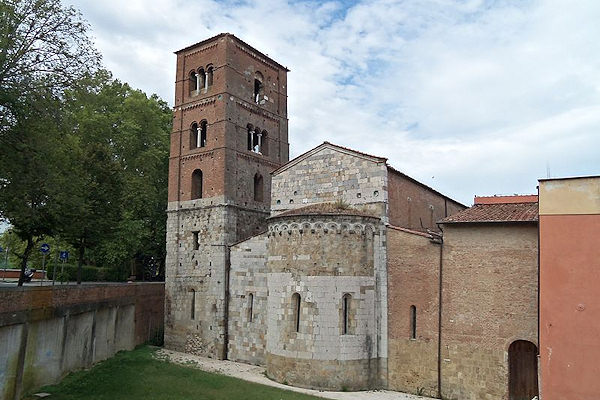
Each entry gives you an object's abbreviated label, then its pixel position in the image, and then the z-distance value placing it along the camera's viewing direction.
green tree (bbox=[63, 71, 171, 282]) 24.84
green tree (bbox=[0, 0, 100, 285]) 12.98
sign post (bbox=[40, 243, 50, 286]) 21.61
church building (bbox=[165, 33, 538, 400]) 15.43
